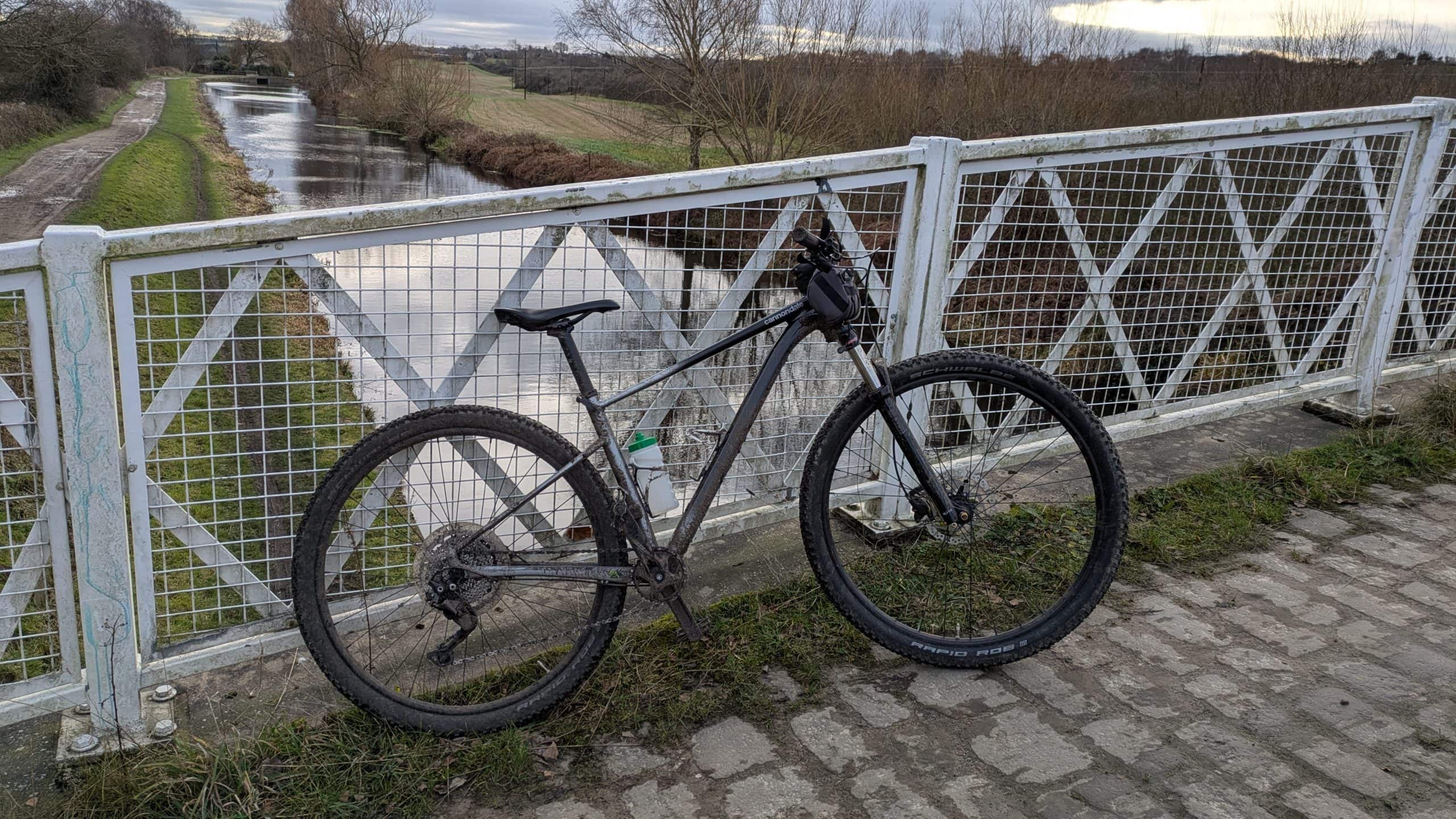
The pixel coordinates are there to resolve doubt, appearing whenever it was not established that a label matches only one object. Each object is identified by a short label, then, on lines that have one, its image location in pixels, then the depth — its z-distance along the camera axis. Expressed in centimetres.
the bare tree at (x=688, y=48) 1798
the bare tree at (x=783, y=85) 1648
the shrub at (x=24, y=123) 2714
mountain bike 265
